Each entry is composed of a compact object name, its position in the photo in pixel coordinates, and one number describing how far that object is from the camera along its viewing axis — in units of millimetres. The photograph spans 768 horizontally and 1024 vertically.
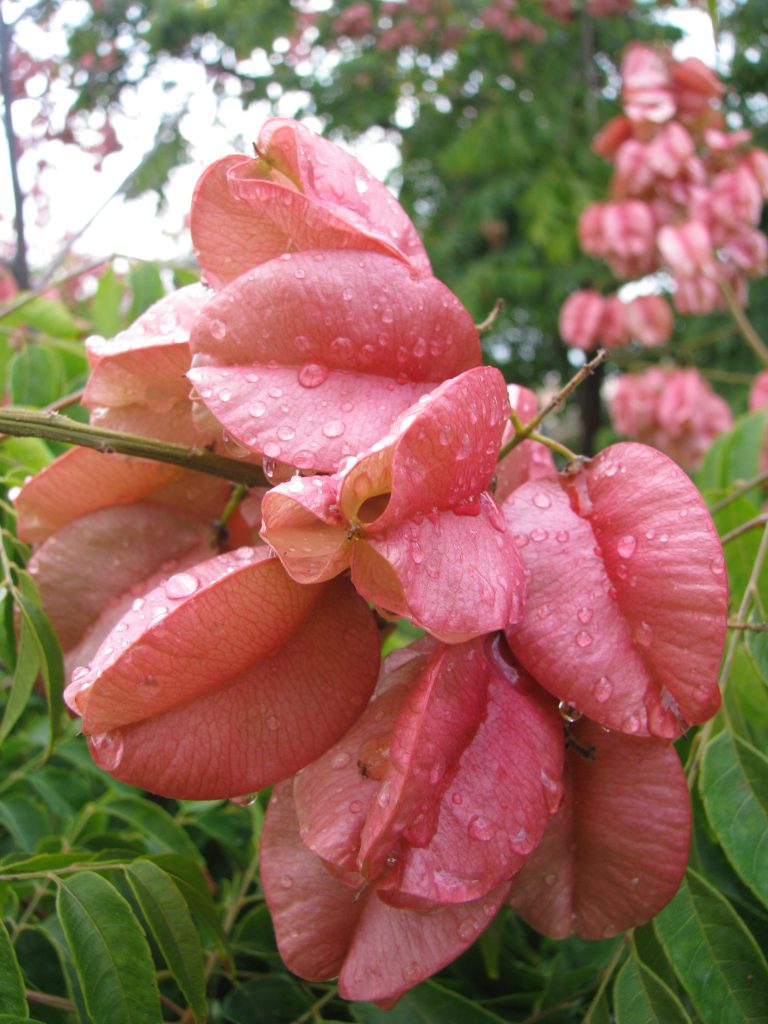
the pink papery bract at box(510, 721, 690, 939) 163
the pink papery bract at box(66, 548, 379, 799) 144
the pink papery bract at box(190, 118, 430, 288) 162
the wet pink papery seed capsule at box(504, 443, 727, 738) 150
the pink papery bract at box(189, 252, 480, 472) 151
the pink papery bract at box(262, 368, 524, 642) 135
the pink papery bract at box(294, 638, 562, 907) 143
